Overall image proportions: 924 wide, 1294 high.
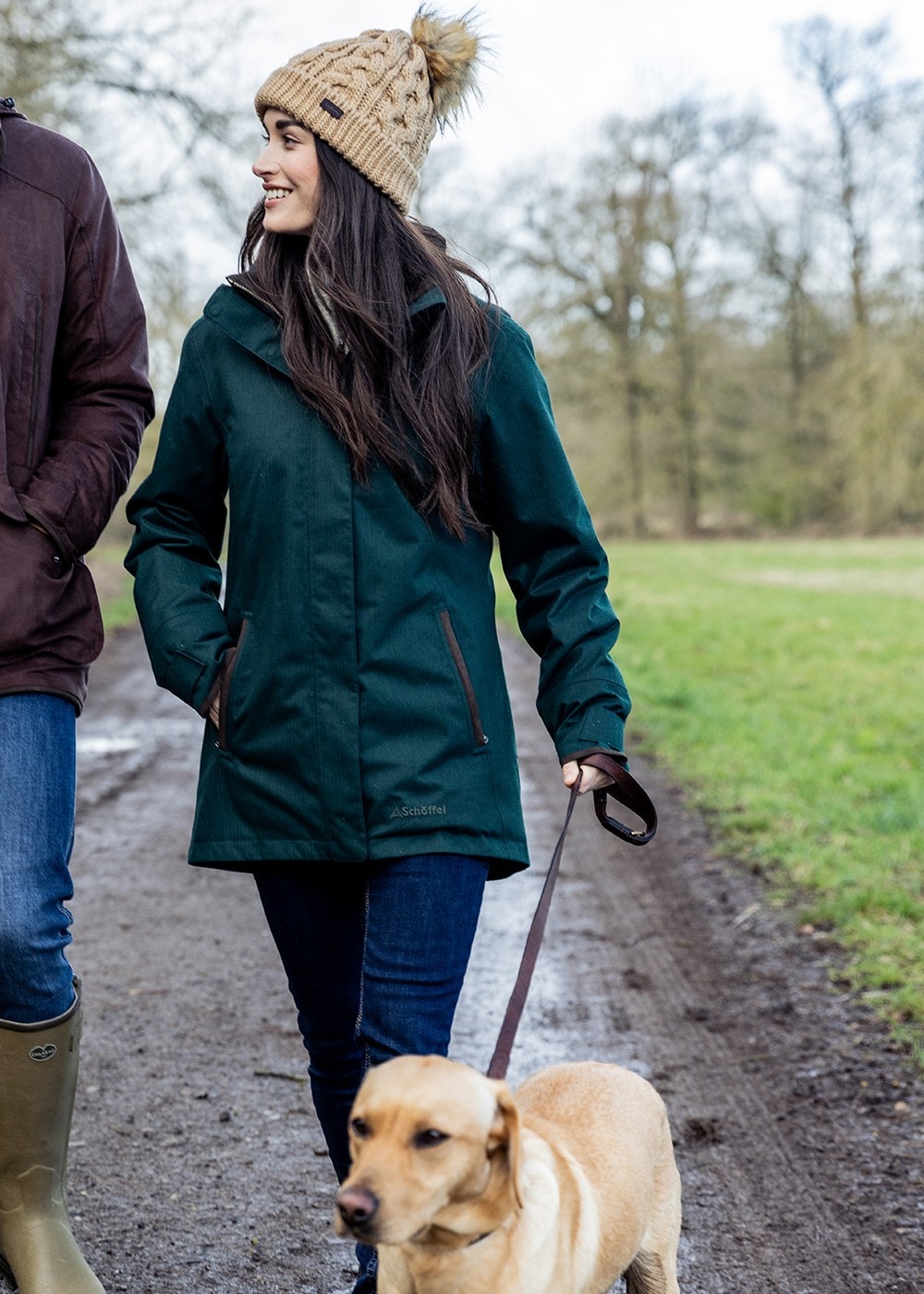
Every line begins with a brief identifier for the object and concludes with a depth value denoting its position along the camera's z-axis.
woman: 2.60
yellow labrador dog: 1.90
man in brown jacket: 2.76
